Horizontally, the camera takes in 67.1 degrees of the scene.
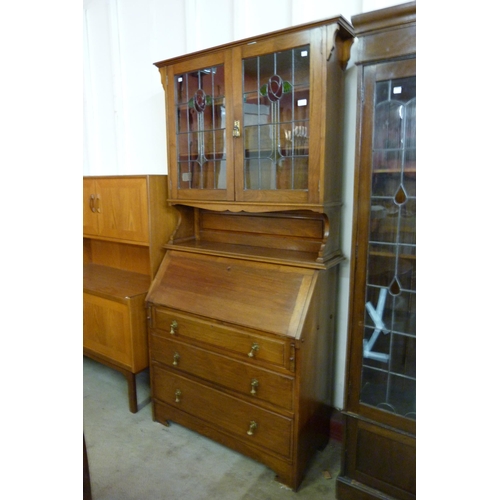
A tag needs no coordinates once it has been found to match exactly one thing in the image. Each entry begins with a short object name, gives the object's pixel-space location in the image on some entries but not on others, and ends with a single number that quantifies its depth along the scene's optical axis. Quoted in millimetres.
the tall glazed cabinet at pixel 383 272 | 1428
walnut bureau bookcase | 1714
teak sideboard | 2311
